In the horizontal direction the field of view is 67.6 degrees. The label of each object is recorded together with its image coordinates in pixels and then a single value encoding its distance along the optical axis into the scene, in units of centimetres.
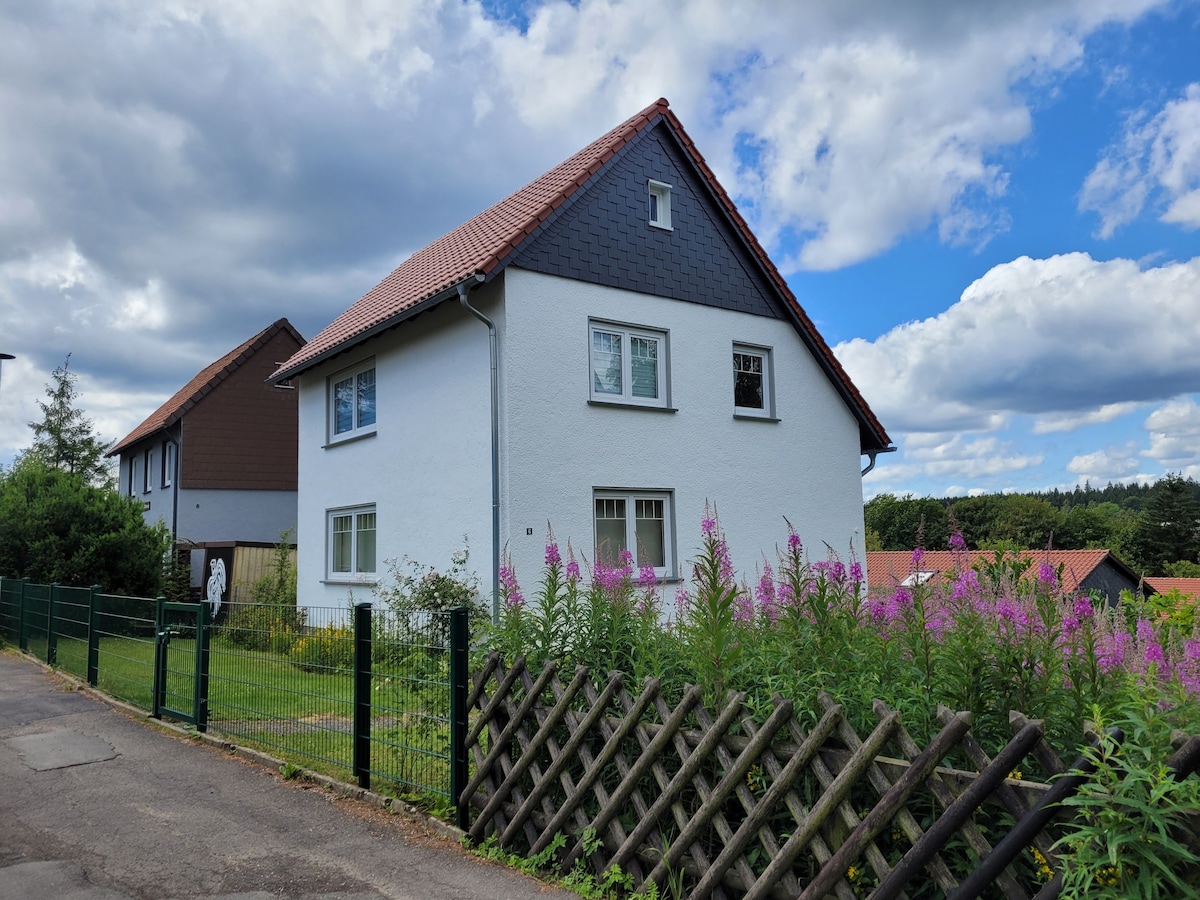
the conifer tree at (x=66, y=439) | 4444
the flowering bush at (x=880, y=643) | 368
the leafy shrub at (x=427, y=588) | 1214
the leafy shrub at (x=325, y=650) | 695
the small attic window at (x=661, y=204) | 1495
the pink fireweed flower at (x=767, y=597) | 508
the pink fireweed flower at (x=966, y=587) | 443
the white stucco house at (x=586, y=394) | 1233
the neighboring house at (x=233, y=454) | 2538
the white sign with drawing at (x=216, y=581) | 2027
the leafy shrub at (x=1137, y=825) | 288
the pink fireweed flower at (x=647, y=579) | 650
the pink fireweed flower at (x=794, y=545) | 519
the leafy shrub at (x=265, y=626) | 768
